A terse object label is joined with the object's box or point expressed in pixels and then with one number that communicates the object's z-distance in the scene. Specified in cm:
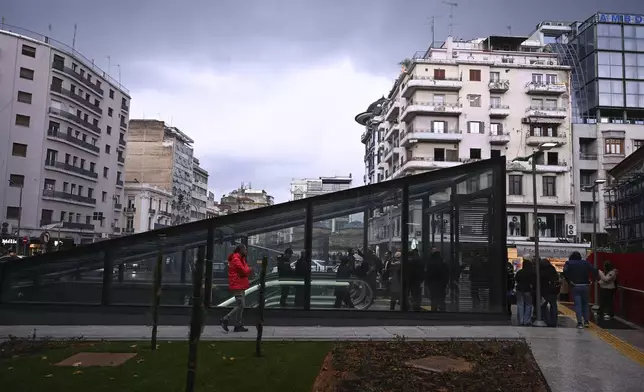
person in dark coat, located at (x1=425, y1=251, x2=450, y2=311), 1276
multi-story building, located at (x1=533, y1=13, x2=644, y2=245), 5900
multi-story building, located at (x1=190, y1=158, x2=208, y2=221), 10938
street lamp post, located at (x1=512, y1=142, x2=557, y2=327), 1279
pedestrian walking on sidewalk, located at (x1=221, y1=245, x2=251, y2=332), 1118
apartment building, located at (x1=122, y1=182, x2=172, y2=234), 7969
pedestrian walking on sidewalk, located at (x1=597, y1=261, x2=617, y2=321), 1369
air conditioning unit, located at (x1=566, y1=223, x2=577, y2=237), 5569
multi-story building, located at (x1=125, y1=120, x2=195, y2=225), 8819
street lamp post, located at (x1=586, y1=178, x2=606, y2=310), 1502
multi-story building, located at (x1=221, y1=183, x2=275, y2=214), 15544
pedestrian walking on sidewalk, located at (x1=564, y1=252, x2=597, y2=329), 1256
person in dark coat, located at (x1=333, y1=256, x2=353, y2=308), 1259
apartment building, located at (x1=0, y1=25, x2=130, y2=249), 5334
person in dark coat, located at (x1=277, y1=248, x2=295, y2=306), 1262
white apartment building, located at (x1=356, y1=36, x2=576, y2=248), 5731
